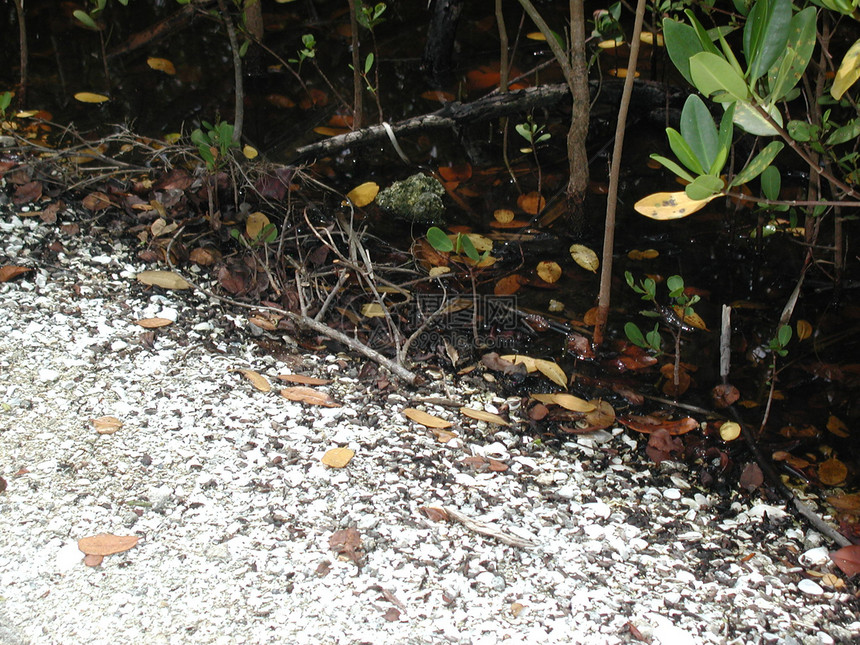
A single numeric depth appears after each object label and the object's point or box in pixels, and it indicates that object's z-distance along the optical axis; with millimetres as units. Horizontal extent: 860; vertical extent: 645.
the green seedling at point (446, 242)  2306
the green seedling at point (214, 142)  2613
